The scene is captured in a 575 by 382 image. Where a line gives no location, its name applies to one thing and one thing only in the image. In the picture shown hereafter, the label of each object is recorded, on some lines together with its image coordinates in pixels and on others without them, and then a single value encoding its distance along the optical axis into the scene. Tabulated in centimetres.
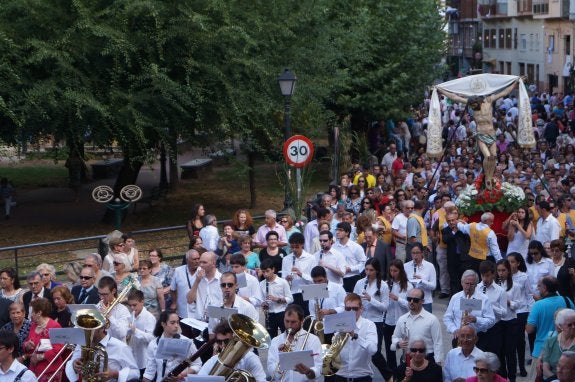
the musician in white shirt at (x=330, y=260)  1465
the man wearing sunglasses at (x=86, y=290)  1302
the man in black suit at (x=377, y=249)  1583
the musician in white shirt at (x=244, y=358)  1032
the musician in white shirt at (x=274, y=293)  1368
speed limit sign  1988
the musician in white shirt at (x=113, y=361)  1102
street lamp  2069
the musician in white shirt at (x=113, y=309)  1173
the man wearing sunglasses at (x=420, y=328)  1182
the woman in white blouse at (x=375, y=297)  1314
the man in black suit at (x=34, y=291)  1297
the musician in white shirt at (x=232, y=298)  1205
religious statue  2105
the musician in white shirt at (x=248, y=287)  1341
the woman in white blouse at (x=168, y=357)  1062
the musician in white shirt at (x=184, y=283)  1362
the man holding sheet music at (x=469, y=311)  1216
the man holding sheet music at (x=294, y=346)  1077
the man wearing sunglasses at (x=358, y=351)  1175
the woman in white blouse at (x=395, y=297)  1334
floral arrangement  1927
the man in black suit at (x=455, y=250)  1731
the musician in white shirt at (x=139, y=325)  1188
